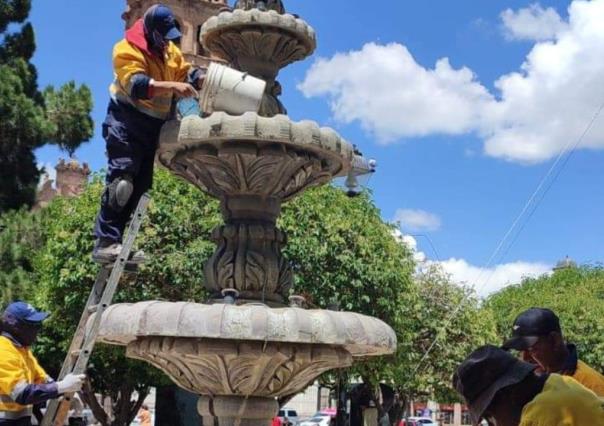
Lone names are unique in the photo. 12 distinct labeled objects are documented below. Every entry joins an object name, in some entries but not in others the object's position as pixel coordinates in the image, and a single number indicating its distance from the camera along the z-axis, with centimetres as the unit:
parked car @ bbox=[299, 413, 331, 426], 4741
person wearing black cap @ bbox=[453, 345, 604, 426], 270
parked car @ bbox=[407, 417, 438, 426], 5195
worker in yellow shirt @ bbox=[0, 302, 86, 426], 513
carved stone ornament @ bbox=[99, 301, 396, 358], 548
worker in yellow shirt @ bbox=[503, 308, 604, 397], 451
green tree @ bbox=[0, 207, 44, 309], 1652
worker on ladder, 589
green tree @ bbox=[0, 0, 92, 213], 1705
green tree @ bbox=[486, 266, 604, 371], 3925
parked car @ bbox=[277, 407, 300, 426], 5119
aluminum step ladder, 543
